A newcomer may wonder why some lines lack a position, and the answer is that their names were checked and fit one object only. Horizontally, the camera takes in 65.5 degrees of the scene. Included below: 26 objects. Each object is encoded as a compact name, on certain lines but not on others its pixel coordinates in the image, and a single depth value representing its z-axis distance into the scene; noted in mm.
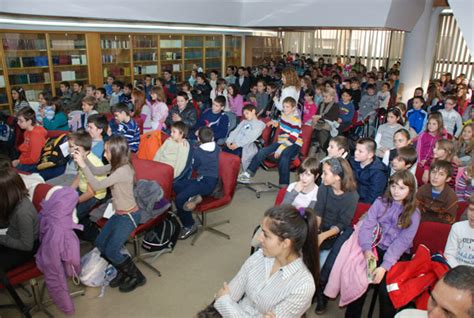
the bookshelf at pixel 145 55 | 10352
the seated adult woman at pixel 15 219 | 2648
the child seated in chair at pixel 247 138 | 5500
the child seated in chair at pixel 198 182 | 3972
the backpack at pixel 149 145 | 4770
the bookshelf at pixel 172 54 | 11034
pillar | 9352
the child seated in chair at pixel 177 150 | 4328
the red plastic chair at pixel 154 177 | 3627
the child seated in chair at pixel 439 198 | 3248
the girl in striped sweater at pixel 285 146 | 5121
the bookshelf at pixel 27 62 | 7949
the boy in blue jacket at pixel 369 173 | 3777
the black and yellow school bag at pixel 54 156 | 4344
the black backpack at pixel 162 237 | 3777
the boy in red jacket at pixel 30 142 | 4641
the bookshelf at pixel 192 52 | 11719
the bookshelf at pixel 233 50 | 13039
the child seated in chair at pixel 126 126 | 5047
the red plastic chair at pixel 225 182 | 3898
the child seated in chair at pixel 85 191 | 3520
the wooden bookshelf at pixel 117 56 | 9562
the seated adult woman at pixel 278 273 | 1930
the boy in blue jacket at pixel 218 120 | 6094
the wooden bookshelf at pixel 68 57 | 8656
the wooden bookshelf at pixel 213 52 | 12375
